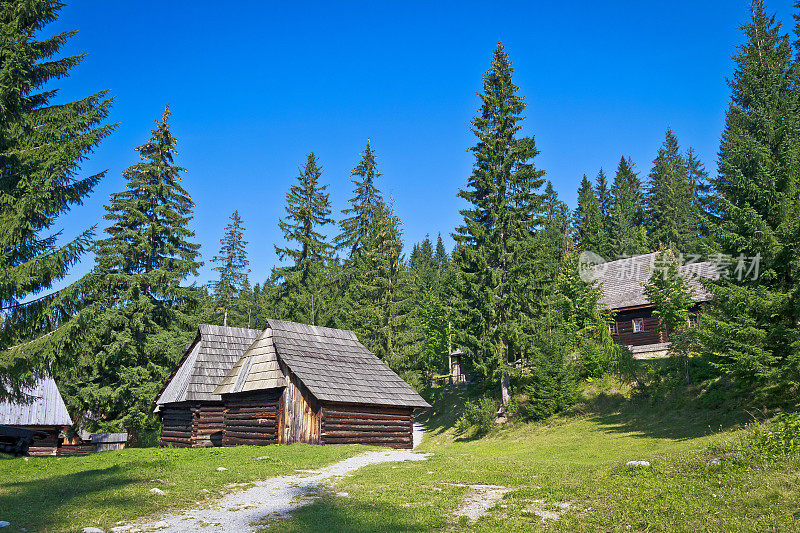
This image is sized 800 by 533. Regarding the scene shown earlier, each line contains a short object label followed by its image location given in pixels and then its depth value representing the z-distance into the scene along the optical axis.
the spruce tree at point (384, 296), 41.69
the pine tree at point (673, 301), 26.62
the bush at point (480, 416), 30.70
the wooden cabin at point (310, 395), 23.80
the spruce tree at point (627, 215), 68.12
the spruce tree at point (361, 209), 53.31
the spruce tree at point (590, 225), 70.81
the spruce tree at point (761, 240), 17.67
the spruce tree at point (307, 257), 48.09
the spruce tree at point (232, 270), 66.56
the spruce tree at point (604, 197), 77.62
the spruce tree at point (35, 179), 14.49
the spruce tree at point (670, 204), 70.94
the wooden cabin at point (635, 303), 38.22
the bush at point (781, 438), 10.58
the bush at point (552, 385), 28.78
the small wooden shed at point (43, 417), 27.11
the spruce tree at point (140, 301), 35.81
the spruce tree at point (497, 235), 31.78
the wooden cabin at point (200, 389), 28.11
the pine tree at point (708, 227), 19.64
